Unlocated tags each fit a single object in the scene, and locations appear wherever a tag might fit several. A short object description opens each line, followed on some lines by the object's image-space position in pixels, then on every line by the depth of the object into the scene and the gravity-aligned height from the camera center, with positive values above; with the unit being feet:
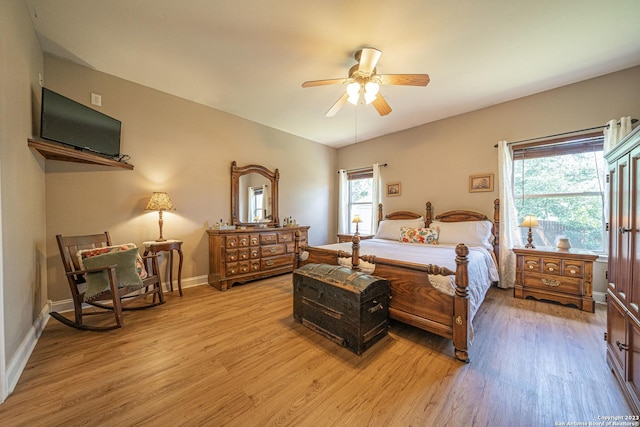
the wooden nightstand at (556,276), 8.71 -2.52
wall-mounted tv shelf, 6.65 +1.94
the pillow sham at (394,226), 13.26 -0.77
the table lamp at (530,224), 9.92 -0.46
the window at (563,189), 9.57 +1.09
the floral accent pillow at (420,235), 11.72 -1.15
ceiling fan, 7.13 +4.37
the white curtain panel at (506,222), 11.00 -0.42
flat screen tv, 6.89 +2.95
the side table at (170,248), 9.34 -1.46
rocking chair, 7.00 -1.92
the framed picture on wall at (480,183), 11.73 +1.61
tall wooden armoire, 4.18 -1.08
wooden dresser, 11.10 -2.16
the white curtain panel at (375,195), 16.02 +1.30
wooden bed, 5.67 -2.31
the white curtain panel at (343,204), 18.21 +0.75
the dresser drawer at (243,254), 11.64 -2.08
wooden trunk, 6.00 -2.61
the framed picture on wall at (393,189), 15.22 +1.66
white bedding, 6.21 -1.55
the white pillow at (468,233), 10.87 -0.99
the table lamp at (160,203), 9.70 +0.44
